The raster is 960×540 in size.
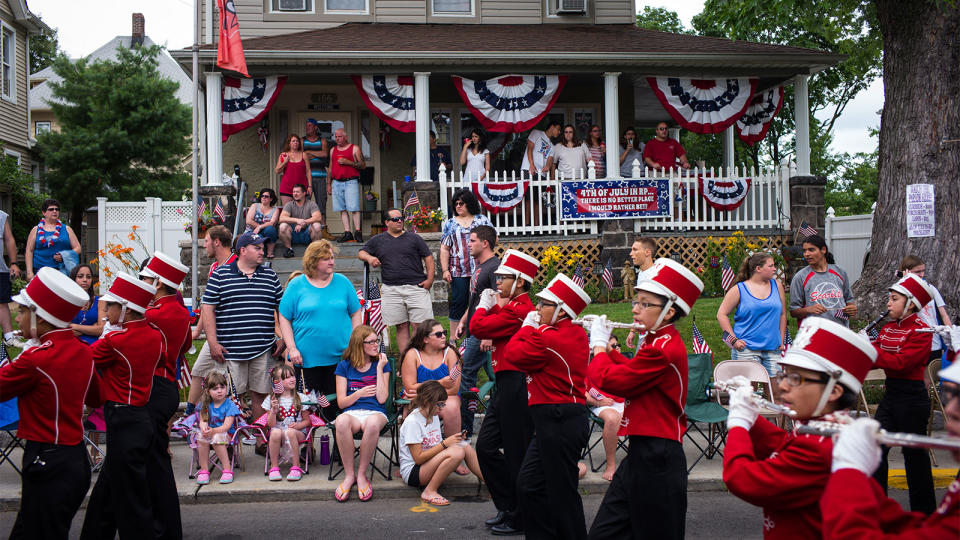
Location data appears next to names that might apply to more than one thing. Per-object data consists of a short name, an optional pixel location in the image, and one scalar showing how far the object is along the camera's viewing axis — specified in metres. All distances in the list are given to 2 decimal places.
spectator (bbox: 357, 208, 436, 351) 10.04
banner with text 15.59
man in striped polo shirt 7.84
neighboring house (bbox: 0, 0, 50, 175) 24.44
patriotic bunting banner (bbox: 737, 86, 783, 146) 17.30
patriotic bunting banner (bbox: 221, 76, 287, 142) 15.50
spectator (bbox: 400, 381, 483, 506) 7.20
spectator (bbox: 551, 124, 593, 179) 15.72
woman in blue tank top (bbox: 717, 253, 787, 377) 8.14
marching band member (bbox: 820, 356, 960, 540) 2.54
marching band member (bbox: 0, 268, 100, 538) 4.51
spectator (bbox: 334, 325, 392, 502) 7.34
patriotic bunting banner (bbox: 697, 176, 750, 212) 15.99
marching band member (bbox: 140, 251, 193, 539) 5.64
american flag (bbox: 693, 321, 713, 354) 8.98
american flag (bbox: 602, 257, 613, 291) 12.70
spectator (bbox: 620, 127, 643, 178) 16.27
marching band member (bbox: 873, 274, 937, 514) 5.94
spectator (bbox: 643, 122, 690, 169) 16.22
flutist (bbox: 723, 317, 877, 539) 3.04
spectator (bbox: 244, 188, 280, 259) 13.92
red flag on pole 13.24
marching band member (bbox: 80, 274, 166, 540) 5.21
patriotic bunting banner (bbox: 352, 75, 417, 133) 15.74
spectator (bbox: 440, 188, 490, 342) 10.01
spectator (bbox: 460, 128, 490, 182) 15.41
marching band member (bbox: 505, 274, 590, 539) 5.16
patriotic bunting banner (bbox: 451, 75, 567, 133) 15.98
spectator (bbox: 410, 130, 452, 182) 17.65
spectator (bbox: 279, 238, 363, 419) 7.71
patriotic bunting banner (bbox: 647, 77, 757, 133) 16.58
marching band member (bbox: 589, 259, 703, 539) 4.23
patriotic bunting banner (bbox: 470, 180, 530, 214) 15.34
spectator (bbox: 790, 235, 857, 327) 8.27
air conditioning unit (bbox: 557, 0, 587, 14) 19.06
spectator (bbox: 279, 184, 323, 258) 13.99
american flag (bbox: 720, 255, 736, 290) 11.19
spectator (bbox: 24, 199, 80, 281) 11.31
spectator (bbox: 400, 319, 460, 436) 7.66
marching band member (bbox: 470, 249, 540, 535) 6.05
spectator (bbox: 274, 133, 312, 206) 14.55
